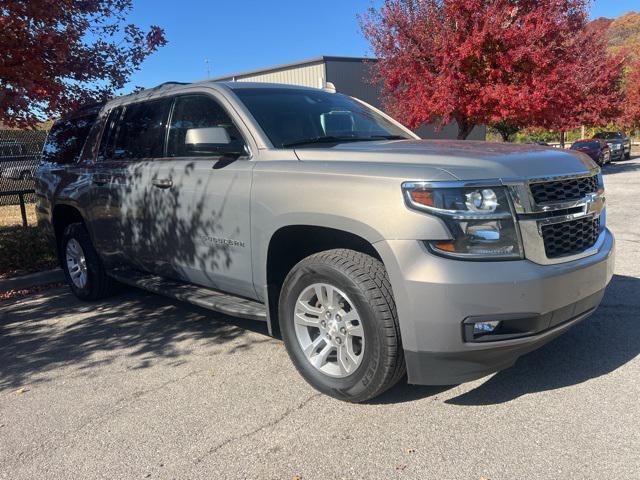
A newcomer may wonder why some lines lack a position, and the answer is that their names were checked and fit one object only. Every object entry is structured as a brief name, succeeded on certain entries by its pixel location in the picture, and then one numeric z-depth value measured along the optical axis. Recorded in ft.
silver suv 9.27
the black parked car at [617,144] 97.40
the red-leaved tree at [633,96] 128.26
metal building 68.23
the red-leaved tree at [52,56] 18.98
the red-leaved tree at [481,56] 50.24
